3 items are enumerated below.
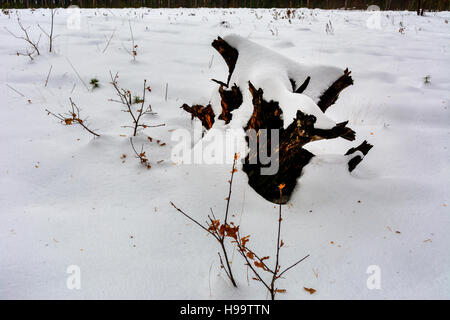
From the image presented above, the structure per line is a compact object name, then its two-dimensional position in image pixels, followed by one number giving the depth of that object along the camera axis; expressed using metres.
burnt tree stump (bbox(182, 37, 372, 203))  1.50
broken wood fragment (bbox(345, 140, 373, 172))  1.90
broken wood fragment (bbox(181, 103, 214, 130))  2.21
